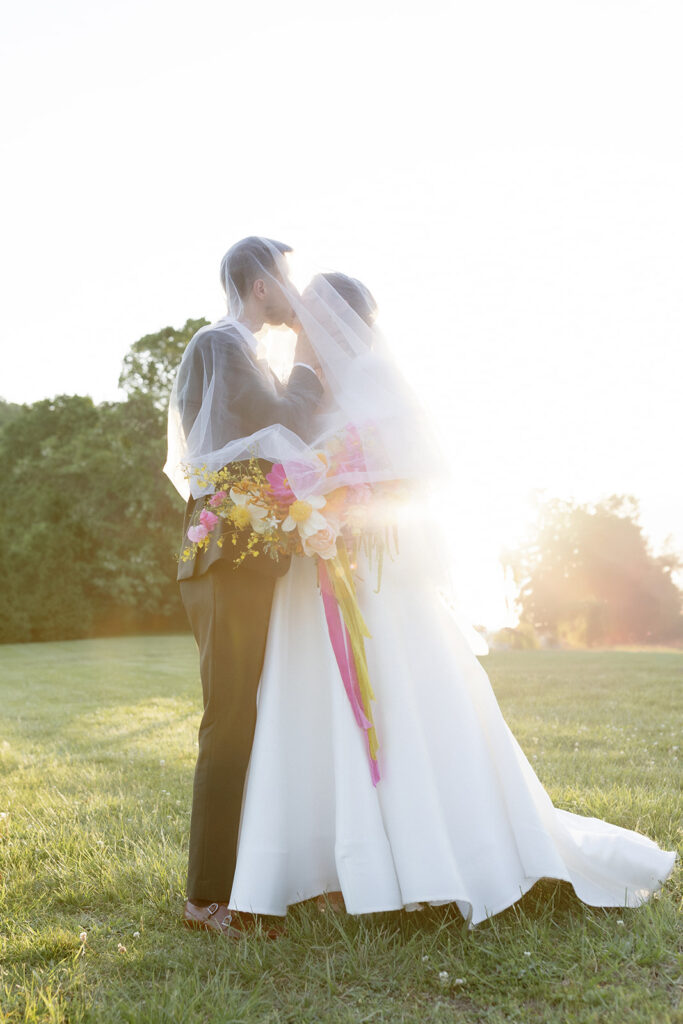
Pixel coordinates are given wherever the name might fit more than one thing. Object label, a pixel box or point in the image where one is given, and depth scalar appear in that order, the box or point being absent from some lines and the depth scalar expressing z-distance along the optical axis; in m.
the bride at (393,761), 2.84
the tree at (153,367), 25.80
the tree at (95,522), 23.75
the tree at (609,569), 41.06
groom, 2.99
